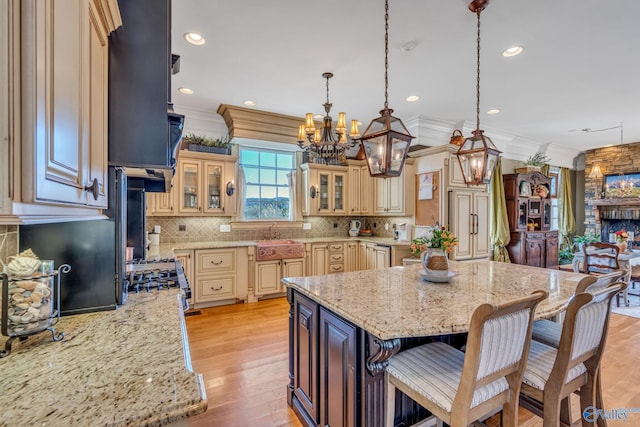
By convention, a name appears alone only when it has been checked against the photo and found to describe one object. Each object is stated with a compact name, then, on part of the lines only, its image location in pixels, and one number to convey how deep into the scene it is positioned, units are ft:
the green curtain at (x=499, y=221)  19.31
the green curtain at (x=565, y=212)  24.26
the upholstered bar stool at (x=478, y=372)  3.69
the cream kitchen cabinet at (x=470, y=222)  14.70
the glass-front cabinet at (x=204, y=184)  14.17
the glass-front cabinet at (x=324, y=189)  17.35
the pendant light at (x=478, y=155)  7.43
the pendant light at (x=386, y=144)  6.19
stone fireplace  21.61
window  16.88
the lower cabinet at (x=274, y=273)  14.88
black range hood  4.48
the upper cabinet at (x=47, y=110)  1.90
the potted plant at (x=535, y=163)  20.09
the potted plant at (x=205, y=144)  14.61
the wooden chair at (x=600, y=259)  13.37
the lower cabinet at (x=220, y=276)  13.66
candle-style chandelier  10.32
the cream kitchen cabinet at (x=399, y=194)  15.92
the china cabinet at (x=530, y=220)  19.51
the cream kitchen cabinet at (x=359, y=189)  18.37
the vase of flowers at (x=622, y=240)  14.53
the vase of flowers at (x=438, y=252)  6.71
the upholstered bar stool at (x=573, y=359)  4.41
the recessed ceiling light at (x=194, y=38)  8.80
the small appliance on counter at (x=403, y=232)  16.39
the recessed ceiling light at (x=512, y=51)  9.52
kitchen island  4.52
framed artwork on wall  21.24
